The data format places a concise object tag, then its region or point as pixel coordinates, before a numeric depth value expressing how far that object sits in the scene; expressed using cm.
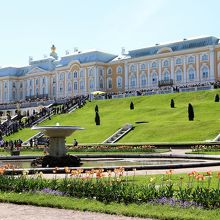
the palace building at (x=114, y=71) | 7900
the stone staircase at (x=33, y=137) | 4299
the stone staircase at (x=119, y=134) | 3843
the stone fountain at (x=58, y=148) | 1900
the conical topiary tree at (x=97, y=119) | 4694
